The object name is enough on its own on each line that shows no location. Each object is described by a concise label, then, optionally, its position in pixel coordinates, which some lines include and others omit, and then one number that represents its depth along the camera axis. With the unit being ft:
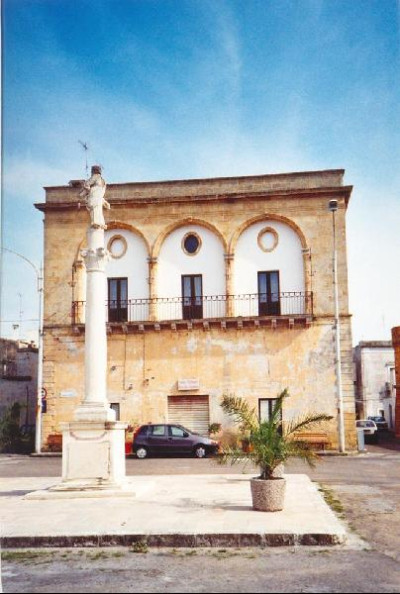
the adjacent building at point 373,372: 164.27
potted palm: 34.17
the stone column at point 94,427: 41.29
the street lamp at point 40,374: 90.79
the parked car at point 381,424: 145.79
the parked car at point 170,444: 80.07
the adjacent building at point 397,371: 124.47
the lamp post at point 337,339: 85.56
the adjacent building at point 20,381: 113.19
